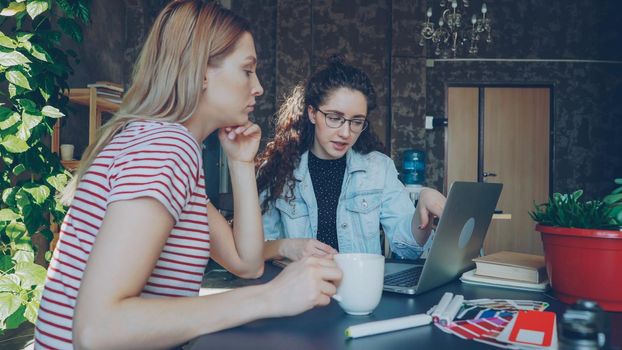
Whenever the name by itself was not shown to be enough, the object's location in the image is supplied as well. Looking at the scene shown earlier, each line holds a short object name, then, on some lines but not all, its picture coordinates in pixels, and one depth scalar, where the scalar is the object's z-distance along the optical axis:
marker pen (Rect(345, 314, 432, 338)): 0.79
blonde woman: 0.75
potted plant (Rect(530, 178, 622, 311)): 0.92
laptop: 1.02
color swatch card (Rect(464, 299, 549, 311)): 0.98
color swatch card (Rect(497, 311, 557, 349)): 0.76
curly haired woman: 2.02
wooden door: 6.99
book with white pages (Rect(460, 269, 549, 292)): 1.14
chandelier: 5.75
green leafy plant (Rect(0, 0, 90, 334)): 1.91
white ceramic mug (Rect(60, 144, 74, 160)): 2.98
